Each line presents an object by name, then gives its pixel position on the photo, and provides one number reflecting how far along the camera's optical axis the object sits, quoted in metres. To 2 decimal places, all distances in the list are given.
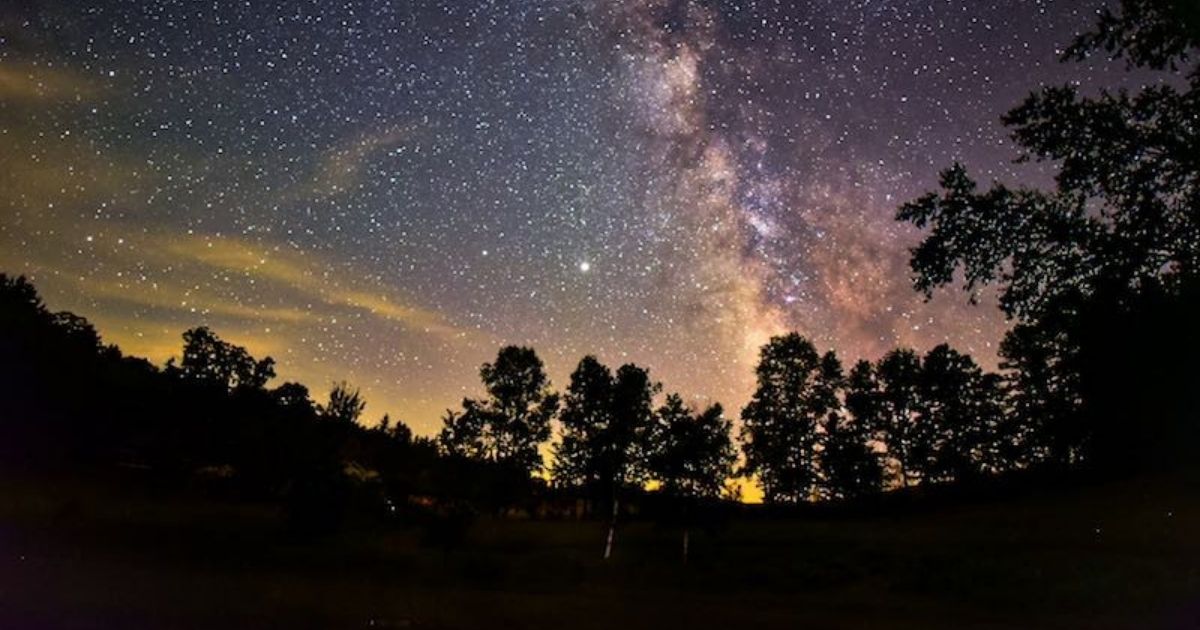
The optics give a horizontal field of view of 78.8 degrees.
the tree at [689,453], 37.20
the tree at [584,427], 72.38
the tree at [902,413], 64.81
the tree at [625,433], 72.06
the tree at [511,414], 70.88
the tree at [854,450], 63.22
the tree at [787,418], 62.66
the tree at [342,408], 40.50
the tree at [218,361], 83.69
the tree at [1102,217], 10.91
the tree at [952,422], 64.19
